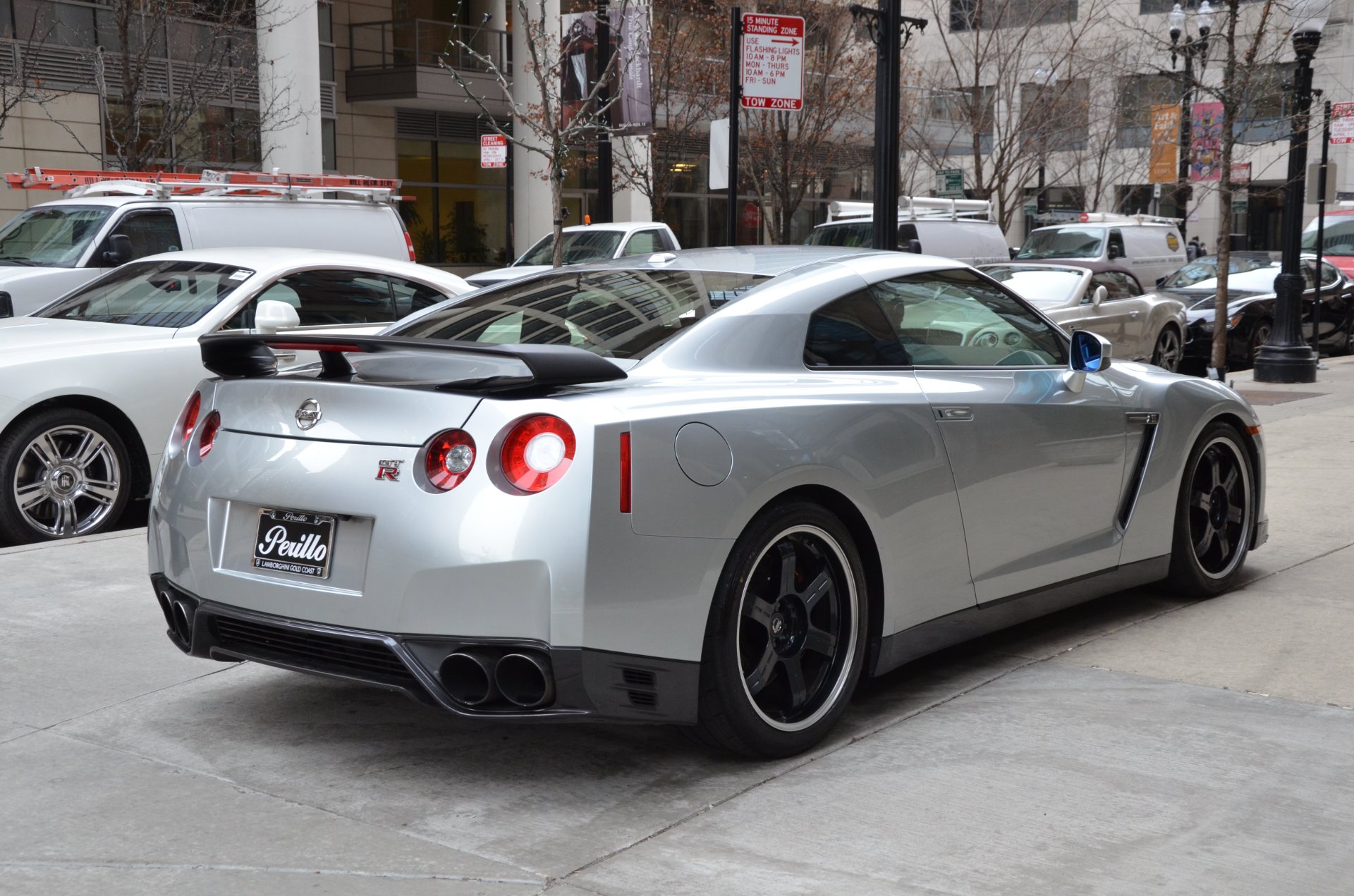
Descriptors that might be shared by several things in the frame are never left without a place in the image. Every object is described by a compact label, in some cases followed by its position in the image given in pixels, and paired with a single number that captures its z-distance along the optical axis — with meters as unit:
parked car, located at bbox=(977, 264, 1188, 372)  15.85
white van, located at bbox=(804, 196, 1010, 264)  23.72
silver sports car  3.78
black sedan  20.23
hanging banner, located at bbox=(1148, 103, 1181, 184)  26.64
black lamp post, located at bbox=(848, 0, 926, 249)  10.84
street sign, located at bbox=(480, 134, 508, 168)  23.09
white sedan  7.48
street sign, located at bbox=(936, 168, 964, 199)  29.66
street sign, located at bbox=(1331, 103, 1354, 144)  19.72
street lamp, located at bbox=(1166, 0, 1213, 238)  18.00
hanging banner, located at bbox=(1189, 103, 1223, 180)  17.94
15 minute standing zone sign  12.16
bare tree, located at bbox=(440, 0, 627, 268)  14.09
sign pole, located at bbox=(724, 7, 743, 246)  12.60
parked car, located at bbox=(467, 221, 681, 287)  20.20
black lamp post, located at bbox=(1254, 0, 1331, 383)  16.89
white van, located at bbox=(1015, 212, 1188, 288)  26.41
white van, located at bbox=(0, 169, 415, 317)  12.27
